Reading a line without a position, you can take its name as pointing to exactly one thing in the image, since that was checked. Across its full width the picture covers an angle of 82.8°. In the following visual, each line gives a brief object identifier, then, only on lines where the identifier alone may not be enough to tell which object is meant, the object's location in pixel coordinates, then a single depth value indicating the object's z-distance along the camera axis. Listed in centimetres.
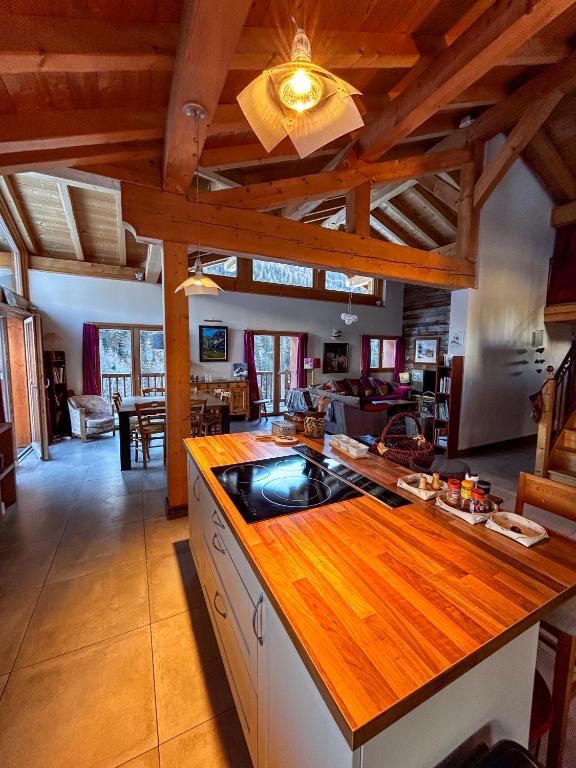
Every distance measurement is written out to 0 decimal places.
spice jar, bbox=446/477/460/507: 131
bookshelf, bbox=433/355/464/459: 485
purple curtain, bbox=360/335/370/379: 945
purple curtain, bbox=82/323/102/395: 620
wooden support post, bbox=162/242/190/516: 286
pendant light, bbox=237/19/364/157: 109
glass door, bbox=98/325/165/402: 654
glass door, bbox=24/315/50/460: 438
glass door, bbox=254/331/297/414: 812
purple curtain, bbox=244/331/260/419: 770
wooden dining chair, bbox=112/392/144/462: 449
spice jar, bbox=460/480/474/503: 128
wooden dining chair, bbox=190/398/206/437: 416
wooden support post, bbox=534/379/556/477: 404
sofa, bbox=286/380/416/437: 539
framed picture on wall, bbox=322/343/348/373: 891
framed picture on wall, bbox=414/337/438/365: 917
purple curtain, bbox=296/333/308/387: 844
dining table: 412
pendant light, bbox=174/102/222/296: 234
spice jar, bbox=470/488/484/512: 124
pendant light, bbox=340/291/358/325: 732
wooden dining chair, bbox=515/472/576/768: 102
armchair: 561
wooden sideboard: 693
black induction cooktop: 135
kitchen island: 65
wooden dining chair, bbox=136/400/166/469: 400
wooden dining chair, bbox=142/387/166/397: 588
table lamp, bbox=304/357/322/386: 845
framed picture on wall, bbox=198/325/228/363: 731
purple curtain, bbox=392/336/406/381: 1009
